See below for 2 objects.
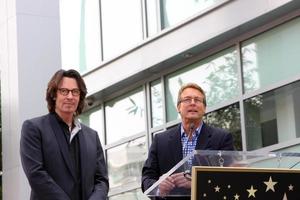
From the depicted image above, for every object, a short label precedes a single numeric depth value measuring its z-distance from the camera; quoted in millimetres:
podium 4258
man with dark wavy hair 4621
